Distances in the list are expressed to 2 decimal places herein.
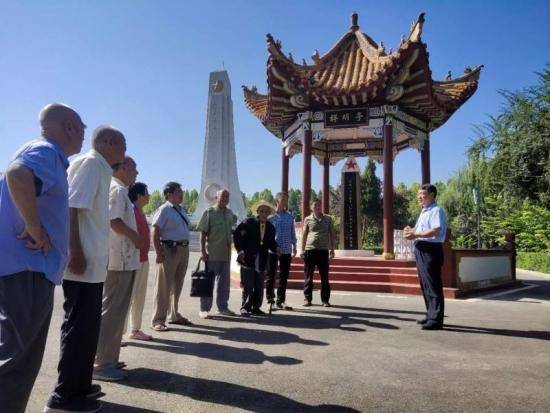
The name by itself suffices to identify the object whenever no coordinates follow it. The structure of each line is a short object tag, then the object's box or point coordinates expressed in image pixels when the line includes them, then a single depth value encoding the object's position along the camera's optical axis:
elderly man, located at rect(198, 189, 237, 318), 6.03
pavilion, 10.64
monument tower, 33.56
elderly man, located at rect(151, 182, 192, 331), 5.11
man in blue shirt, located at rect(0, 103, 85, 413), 1.99
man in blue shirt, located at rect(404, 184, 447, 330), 5.25
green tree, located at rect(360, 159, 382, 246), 39.06
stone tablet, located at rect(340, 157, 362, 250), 13.46
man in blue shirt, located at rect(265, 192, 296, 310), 6.89
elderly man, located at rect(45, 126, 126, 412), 2.56
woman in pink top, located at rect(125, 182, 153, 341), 4.54
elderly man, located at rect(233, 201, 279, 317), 6.27
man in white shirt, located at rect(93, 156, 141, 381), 3.31
